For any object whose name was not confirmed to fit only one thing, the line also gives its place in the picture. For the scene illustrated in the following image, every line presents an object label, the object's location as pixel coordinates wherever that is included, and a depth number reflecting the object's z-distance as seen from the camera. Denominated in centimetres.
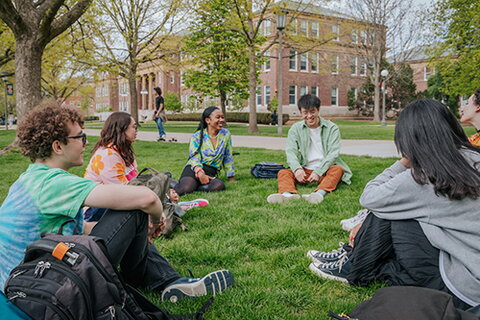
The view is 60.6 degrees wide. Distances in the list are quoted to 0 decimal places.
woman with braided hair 567
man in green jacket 548
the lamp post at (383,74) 2801
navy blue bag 674
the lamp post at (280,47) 1612
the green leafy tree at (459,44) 1611
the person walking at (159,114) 1470
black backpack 149
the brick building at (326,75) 3394
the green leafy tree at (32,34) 1069
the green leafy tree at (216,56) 2290
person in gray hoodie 197
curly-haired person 184
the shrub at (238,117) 3325
